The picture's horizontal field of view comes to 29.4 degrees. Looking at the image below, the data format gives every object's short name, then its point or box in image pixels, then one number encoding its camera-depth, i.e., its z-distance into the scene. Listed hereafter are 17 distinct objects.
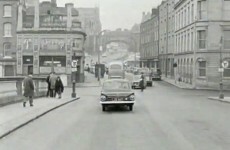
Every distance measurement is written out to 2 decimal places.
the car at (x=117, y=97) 22.47
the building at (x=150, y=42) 107.83
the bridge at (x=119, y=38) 141.00
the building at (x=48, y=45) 72.38
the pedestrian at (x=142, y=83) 48.97
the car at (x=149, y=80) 62.81
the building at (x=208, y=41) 56.62
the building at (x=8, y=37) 73.62
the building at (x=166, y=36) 87.44
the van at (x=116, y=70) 70.31
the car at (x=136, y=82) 56.14
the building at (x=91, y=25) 145.00
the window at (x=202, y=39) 58.38
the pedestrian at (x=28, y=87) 24.28
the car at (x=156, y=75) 83.19
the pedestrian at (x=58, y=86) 33.94
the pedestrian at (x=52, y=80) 33.97
